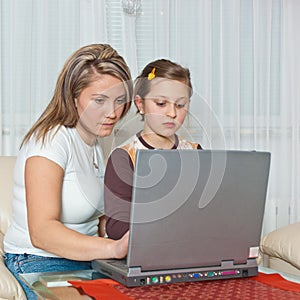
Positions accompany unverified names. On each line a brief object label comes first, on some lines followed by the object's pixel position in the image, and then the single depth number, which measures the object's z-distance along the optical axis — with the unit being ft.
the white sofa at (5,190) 9.84
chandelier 11.77
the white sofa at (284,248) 9.98
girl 7.60
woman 7.95
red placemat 6.51
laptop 6.54
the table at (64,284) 6.48
